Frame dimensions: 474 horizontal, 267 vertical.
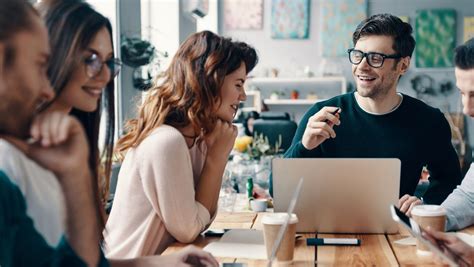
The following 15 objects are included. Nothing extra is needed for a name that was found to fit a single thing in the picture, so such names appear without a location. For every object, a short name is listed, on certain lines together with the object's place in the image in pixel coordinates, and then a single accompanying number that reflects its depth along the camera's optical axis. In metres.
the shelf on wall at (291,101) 8.09
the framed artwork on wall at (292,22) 8.38
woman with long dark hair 0.87
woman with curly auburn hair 1.71
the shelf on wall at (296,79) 7.99
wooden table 1.50
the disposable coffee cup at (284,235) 1.47
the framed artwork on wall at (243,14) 8.48
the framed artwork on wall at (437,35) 8.11
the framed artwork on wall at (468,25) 8.08
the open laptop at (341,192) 1.71
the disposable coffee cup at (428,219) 1.56
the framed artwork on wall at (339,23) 8.24
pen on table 1.67
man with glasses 2.36
